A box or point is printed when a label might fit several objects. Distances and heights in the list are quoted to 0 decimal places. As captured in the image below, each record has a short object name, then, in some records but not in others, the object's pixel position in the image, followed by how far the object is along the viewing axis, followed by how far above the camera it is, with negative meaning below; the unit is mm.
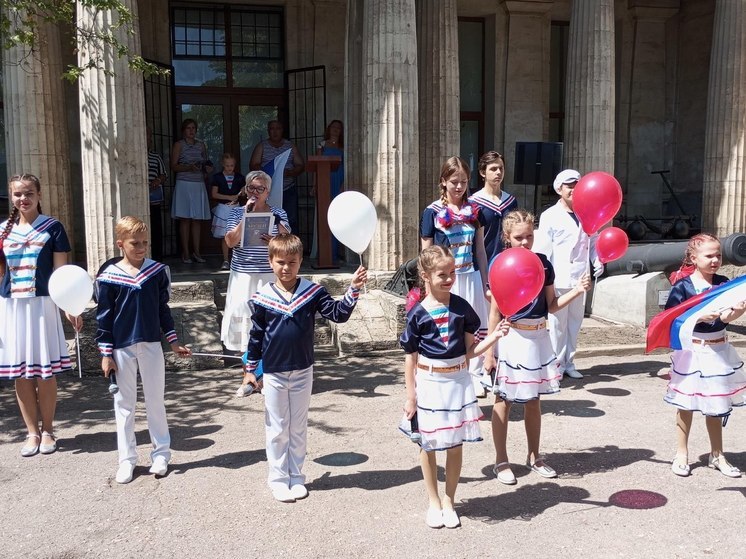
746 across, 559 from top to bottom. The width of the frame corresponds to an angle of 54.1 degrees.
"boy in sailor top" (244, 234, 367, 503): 4191 -965
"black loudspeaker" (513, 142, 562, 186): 10344 +301
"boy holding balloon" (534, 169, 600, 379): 6676 -598
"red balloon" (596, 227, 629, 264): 4879 -410
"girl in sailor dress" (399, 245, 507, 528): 3730 -962
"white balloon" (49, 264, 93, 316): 4547 -646
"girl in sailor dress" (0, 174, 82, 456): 5105 -819
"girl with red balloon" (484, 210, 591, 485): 4395 -1083
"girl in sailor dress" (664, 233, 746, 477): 4340 -1129
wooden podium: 9680 -203
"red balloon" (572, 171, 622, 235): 4934 -121
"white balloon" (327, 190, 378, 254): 4070 -200
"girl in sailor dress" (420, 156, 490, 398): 5305 -399
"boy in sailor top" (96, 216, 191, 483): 4535 -941
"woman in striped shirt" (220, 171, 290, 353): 6117 -689
